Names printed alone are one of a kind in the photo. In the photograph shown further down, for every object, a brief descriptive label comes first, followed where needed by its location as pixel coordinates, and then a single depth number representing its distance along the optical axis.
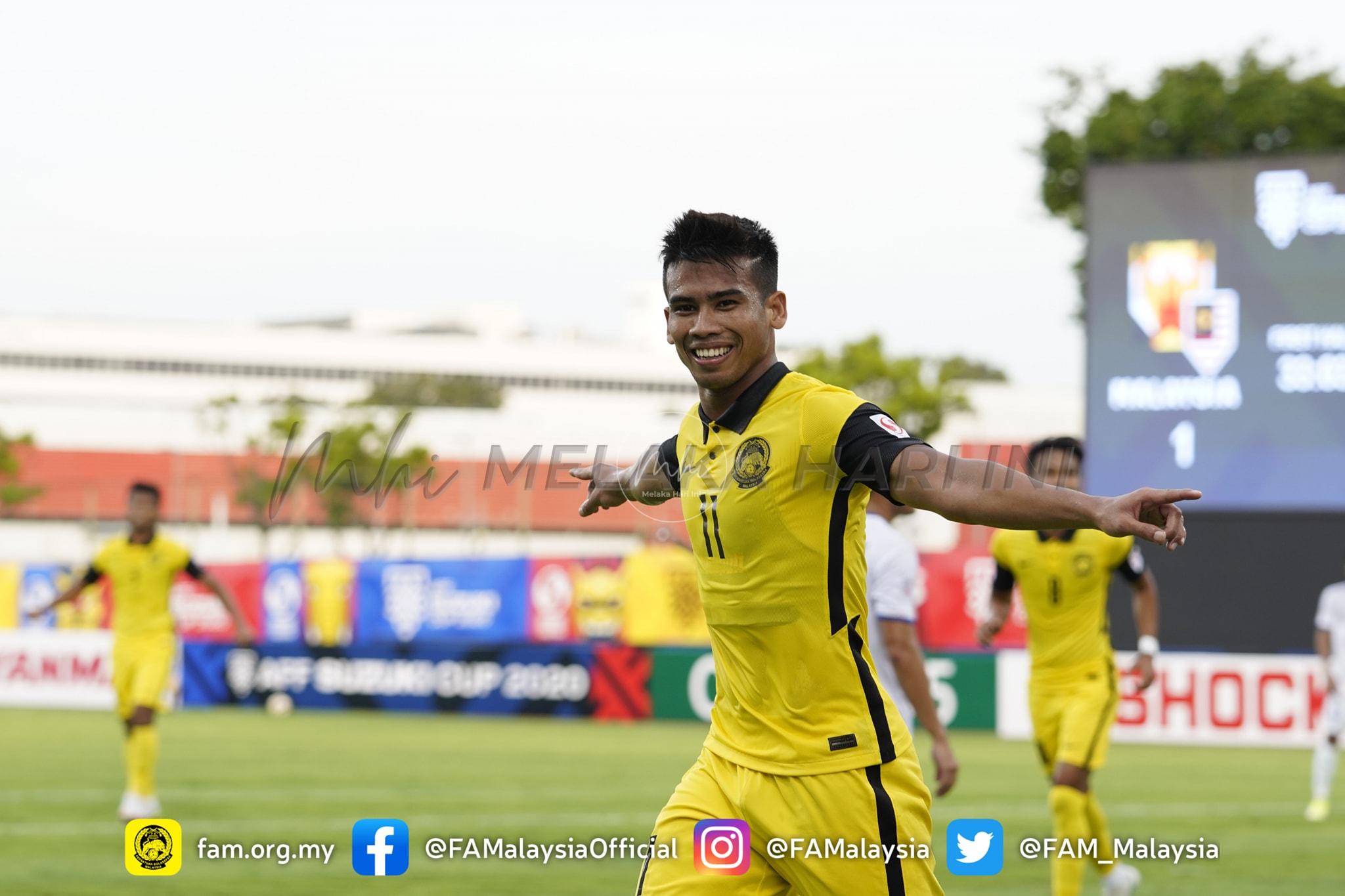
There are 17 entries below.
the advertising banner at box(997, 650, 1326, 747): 21.17
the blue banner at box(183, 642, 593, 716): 25.98
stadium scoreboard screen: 22.78
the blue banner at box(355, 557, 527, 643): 31.97
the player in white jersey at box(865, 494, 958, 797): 7.71
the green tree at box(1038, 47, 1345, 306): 40.88
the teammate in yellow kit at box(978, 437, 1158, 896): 9.40
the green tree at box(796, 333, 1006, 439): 57.28
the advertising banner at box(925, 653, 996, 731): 23.11
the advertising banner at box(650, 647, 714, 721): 24.61
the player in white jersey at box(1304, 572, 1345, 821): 14.52
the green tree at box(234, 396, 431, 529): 49.47
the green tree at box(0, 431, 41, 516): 58.09
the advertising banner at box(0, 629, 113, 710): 29.41
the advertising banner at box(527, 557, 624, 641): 30.80
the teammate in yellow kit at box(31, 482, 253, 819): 14.12
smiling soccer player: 4.69
